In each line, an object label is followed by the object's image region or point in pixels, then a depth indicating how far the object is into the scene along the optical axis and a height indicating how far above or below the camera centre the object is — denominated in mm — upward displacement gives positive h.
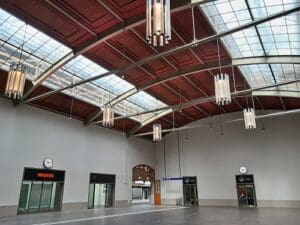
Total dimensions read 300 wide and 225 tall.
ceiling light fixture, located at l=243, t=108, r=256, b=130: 14094 +3822
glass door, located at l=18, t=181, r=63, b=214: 16594 -495
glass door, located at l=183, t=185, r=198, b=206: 25953 -613
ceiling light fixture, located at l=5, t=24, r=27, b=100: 9172 +3802
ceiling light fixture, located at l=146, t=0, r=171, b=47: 5586 +3640
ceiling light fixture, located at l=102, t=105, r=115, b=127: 14055 +3951
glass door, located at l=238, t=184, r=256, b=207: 22820 -598
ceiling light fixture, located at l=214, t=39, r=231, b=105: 10211 +3904
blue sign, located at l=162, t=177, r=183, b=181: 27059 +1107
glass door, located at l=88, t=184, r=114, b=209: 21453 -544
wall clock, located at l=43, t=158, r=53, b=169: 17766 +1776
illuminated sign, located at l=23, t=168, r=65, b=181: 16827 +979
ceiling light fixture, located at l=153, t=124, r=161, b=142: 18031 +3878
